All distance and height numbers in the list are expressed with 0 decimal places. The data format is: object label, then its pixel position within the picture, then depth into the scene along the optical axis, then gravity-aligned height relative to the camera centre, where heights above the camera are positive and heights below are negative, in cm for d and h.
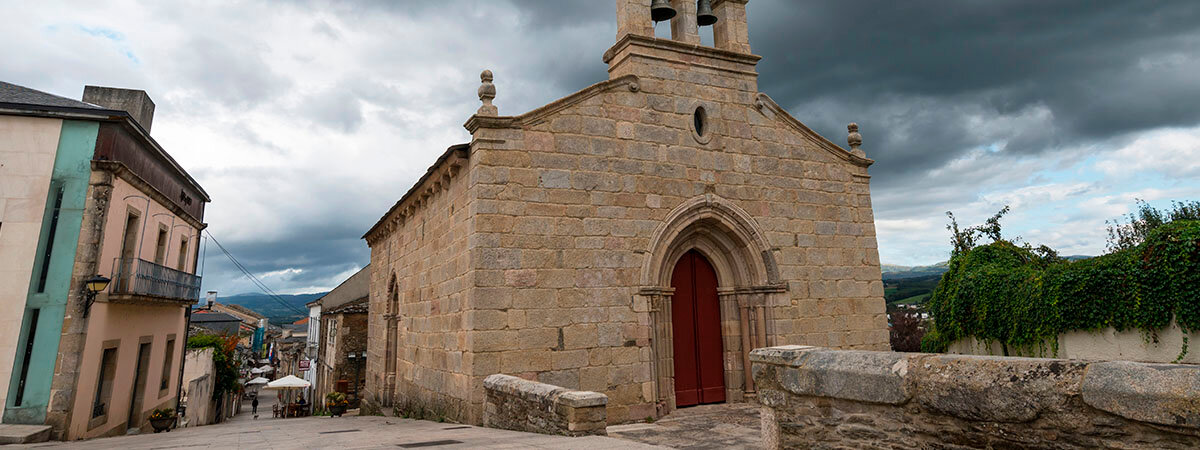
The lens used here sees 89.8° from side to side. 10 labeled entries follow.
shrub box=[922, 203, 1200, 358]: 797 +62
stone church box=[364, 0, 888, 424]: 784 +149
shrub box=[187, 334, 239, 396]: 2044 -28
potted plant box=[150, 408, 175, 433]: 1228 -136
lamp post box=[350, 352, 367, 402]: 2156 -60
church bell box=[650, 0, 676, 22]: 951 +518
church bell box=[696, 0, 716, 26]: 999 +534
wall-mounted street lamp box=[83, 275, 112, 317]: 875 +95
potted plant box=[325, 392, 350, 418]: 1638 -148
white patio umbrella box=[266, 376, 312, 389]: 2270 -126
